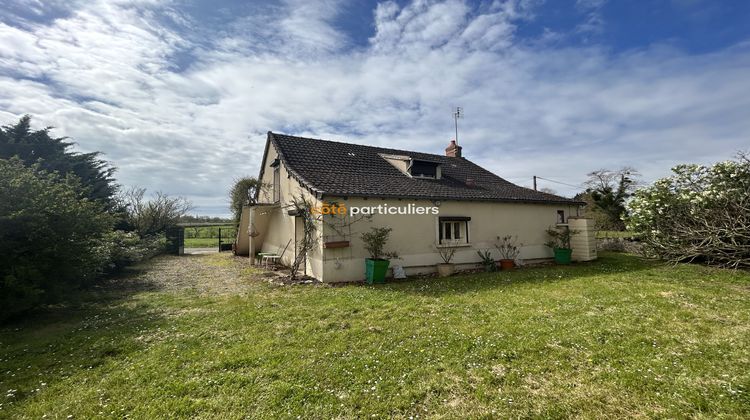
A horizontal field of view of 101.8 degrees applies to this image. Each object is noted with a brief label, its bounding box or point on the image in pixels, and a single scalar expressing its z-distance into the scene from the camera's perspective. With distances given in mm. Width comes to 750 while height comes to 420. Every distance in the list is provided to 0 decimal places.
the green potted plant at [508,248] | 12391
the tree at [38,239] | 5617
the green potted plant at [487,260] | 11461
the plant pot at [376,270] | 9061
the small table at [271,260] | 12250
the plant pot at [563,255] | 12859
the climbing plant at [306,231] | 9703
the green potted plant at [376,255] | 9094
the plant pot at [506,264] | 11734
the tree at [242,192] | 17316
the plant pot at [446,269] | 10430
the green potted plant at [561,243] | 12895
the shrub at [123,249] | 10161
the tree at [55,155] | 12898
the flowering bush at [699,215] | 9875
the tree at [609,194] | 25047
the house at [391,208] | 9523
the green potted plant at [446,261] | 10445
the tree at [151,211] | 19375
